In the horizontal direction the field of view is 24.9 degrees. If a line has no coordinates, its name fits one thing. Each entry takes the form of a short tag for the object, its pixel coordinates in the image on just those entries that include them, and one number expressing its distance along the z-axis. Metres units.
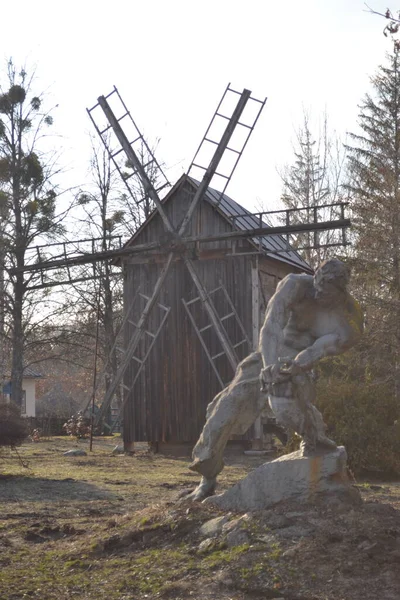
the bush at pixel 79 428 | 28.29
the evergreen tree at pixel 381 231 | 21.50
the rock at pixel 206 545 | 7.27
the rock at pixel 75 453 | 21.44
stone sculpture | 7.72
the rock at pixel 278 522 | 7.29
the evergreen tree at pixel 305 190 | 33.88
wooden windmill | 21.73
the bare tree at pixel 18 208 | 27.67
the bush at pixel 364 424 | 15.70
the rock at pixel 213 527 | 7.58
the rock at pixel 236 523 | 7.43
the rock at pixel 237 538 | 7.17
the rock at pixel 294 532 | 7.04
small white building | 54.09
